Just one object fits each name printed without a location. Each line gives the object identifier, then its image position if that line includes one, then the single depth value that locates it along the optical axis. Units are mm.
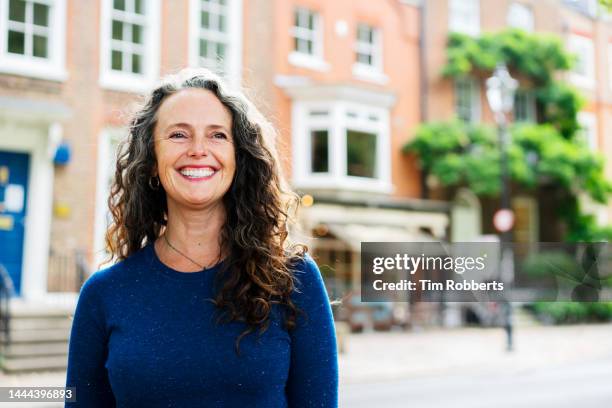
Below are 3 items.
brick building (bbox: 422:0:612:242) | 20094
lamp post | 13309
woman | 1686
